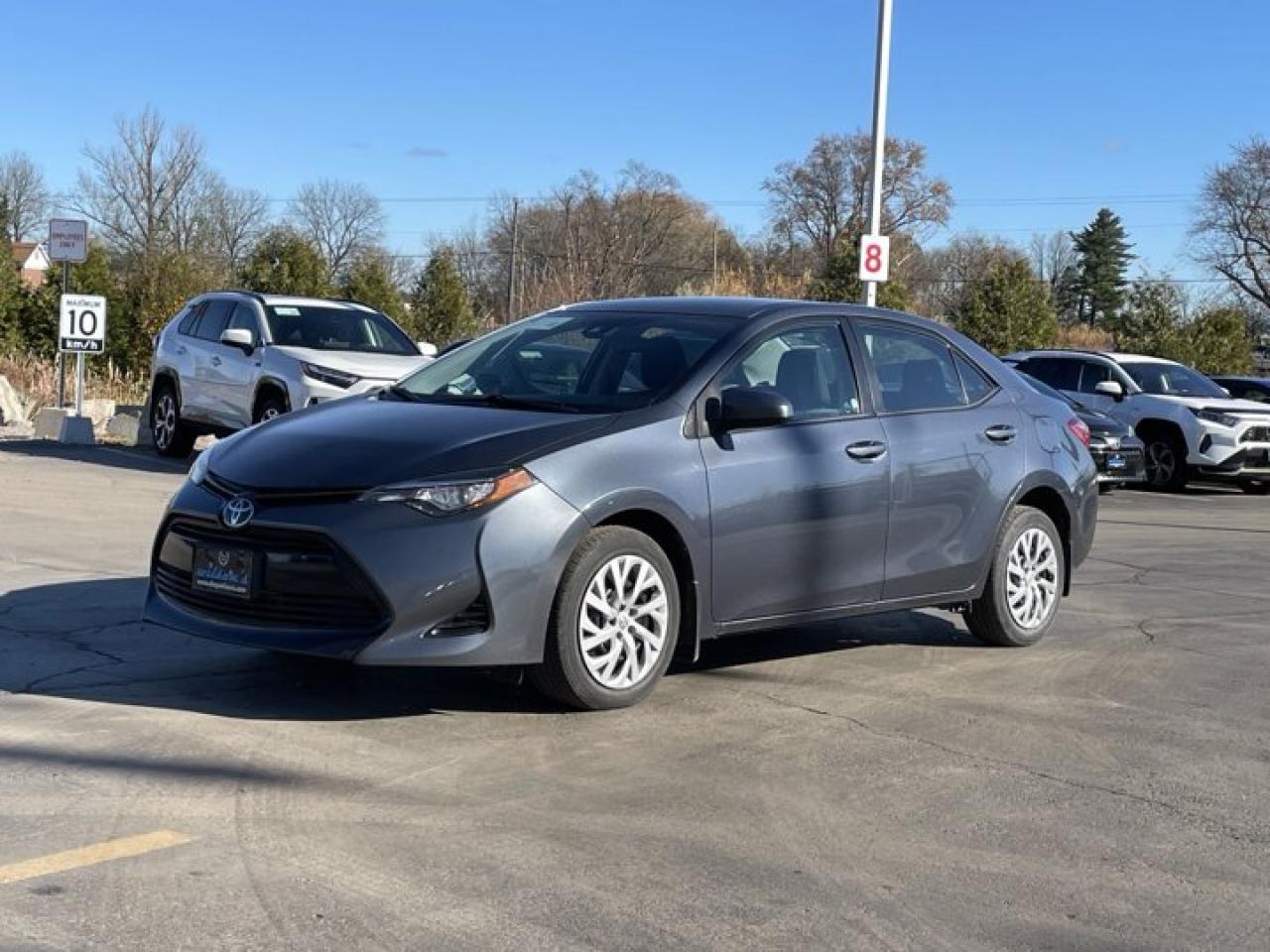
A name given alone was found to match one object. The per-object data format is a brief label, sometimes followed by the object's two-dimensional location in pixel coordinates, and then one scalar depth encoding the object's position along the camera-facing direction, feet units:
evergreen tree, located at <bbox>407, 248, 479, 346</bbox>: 106.93
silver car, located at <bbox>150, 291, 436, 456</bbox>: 46.37
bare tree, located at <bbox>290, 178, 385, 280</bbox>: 257.75
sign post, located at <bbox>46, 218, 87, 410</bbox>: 63.41
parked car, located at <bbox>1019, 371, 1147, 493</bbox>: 58.65
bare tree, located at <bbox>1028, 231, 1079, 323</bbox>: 308.15
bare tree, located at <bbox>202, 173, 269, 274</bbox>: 240.12
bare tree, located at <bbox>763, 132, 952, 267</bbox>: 223.51
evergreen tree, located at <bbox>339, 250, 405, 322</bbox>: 104.99
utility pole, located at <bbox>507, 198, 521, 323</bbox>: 146.92
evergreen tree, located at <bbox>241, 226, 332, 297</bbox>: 103.04
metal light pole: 63.00
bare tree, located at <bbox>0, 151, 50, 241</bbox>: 266.57
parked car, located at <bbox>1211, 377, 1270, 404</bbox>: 77.77
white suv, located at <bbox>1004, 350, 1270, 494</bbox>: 63.67
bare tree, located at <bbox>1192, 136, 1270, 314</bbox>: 223.51
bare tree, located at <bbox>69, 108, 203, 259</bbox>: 231.71
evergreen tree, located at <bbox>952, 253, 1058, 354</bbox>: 104.06
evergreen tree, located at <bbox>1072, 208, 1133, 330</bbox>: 306.76
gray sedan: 17.65
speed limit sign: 61.05
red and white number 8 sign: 59.31
